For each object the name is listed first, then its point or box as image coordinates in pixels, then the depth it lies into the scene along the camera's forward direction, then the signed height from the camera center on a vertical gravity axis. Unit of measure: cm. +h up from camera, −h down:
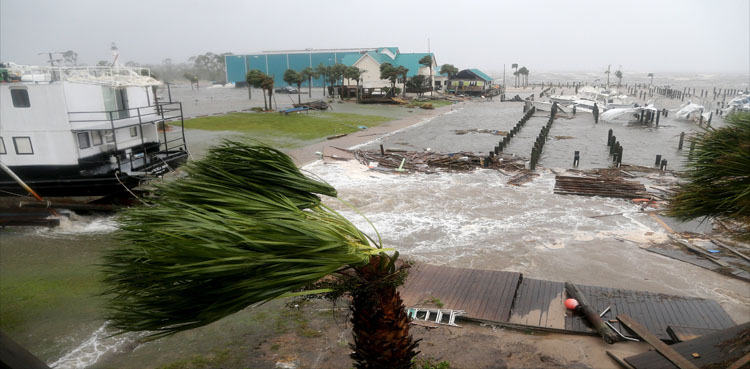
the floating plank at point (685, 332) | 796 -472
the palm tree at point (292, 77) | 6398 +5
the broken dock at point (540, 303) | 895 -500
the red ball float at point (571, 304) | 938 -484
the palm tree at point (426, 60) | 8744 +314
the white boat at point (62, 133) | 1661 -207
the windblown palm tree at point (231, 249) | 304 -123
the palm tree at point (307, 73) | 7300 +69
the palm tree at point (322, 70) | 8261 +130
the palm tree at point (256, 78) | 5047 -4
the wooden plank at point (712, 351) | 566 -409
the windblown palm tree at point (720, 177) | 514 -129
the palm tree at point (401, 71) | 7319 +88
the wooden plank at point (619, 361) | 734 -486
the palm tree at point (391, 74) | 7219 +38
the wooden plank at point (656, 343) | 657 -445
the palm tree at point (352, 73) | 7375 +63
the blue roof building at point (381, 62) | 8406 +287
